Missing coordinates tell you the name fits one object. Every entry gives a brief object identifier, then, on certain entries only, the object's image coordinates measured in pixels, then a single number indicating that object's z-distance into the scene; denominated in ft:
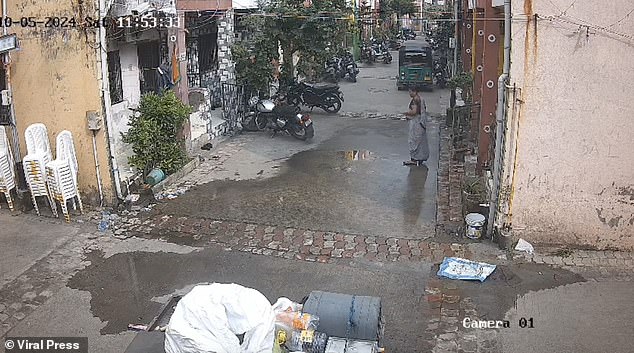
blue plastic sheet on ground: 23.84
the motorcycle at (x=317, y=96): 56.72
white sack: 12.19
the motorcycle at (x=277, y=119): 46.83
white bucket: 27.22
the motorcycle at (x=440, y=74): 76.28
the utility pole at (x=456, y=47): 66.89
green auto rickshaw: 73.20
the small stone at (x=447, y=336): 19.98
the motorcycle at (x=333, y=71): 79.30
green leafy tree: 49.24
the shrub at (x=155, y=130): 33.61
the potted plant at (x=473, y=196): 28.60
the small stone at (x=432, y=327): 20.53
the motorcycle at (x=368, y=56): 108.58
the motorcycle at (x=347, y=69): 82.33
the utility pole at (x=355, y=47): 103.73
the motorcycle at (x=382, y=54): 108.88
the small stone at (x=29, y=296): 22.59
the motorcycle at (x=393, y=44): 134.51
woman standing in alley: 38.63
